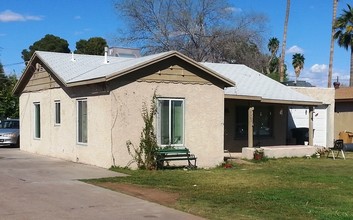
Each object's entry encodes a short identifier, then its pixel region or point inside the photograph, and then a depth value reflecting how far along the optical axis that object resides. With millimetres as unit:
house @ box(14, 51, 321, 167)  16828
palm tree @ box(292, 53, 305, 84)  69250
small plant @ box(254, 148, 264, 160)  21016
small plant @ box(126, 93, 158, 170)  16828
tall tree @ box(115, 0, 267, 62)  40438
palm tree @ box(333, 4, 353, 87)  47188
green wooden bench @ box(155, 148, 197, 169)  16891
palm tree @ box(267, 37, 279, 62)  66000
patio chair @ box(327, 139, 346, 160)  22719
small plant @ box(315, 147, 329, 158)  23625
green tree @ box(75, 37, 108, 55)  62656
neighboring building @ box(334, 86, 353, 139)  31894
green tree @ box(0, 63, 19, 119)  37312
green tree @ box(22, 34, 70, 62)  63784
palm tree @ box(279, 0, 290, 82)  46488
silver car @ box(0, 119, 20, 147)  27281
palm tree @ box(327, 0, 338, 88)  48281
